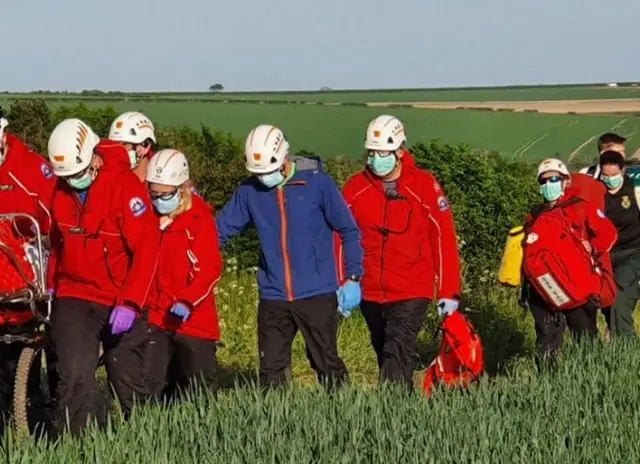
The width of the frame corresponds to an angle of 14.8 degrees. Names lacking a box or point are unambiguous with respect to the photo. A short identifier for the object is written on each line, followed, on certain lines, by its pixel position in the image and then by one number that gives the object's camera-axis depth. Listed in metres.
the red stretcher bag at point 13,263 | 12.86
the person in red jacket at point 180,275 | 13.31
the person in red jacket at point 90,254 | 12.44
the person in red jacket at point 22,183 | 13.81
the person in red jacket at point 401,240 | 14.72
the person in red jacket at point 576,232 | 16.37
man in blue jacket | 14.10
